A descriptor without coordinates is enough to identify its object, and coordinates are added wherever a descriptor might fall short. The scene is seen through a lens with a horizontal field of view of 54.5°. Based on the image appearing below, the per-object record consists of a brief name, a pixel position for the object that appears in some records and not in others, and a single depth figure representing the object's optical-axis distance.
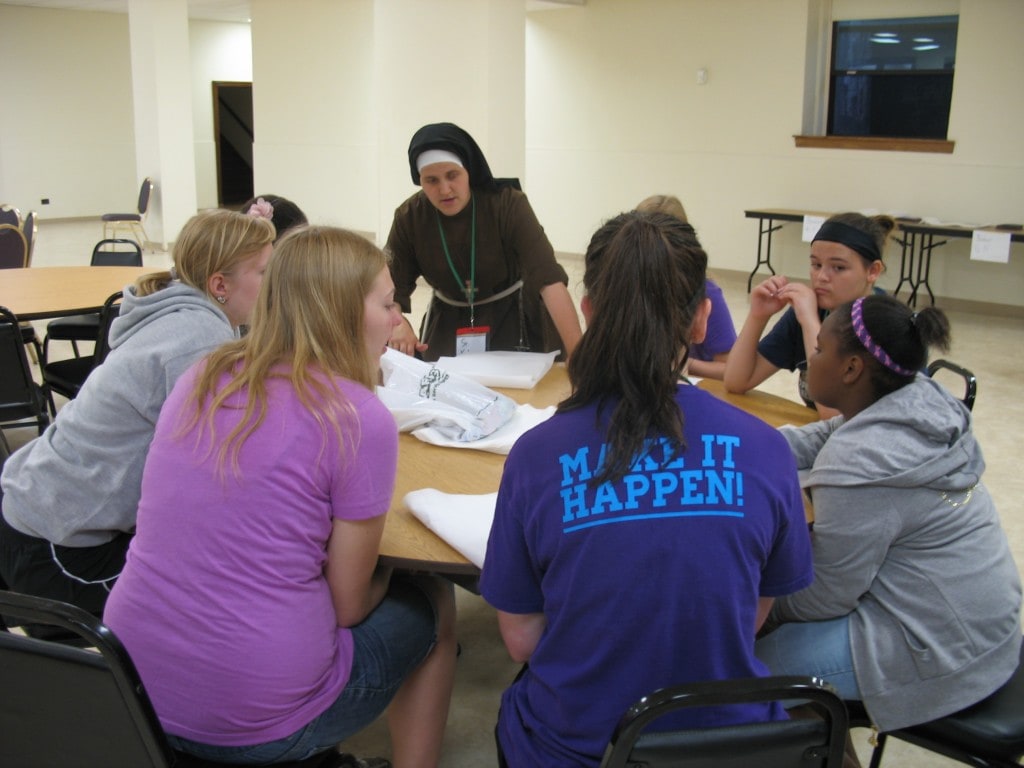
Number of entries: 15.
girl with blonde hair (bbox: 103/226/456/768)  1.50
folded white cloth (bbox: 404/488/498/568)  1.77
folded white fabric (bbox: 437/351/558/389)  2.76
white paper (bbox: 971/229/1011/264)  7.24
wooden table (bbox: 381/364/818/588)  1.76
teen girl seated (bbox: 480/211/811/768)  1.26
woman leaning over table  3.03
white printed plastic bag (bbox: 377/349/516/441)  2.34
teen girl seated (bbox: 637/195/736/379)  2.86
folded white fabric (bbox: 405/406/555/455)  2.26
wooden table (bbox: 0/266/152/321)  3.95
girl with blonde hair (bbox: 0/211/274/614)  1.90
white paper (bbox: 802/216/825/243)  8.03
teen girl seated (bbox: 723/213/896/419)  2.55
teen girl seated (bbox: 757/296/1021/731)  1.63
